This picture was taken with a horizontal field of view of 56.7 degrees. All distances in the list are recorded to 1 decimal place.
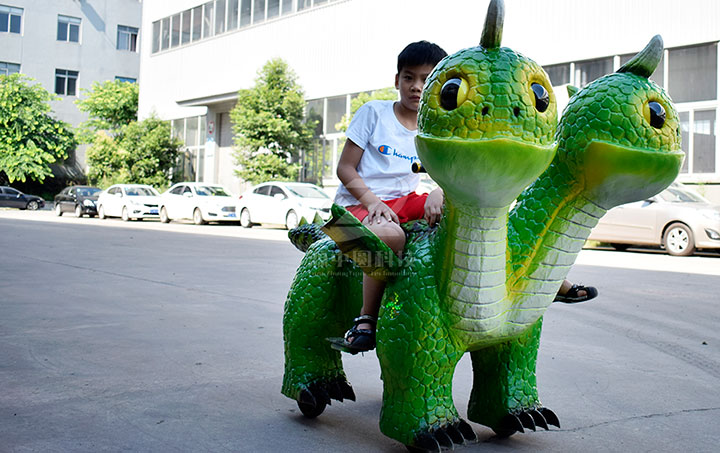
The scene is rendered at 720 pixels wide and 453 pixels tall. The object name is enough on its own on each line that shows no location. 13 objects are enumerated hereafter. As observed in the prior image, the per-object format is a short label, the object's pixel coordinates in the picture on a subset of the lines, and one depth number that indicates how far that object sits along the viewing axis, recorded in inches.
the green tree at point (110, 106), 1316.4
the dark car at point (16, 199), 1174.3
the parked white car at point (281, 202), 674.2
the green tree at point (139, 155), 1074.1
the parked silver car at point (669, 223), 454.9
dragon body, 78.1
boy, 102.3
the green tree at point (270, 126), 848.9
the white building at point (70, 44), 1450.5
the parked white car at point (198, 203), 804.0
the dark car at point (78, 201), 995.9
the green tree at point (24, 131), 1295.5
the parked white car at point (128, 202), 885.8
